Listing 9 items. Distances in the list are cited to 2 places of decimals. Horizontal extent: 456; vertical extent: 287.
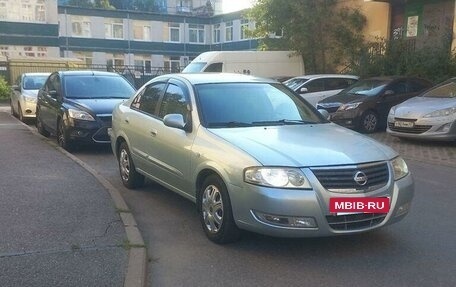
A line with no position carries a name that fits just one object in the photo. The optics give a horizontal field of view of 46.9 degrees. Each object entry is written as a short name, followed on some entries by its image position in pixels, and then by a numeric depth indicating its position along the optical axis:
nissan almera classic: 4.33
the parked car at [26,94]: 15.06
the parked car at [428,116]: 10.45
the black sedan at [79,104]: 9.68
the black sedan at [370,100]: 13.17
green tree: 22.28
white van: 19.50
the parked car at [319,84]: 15.52
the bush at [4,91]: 25.74
